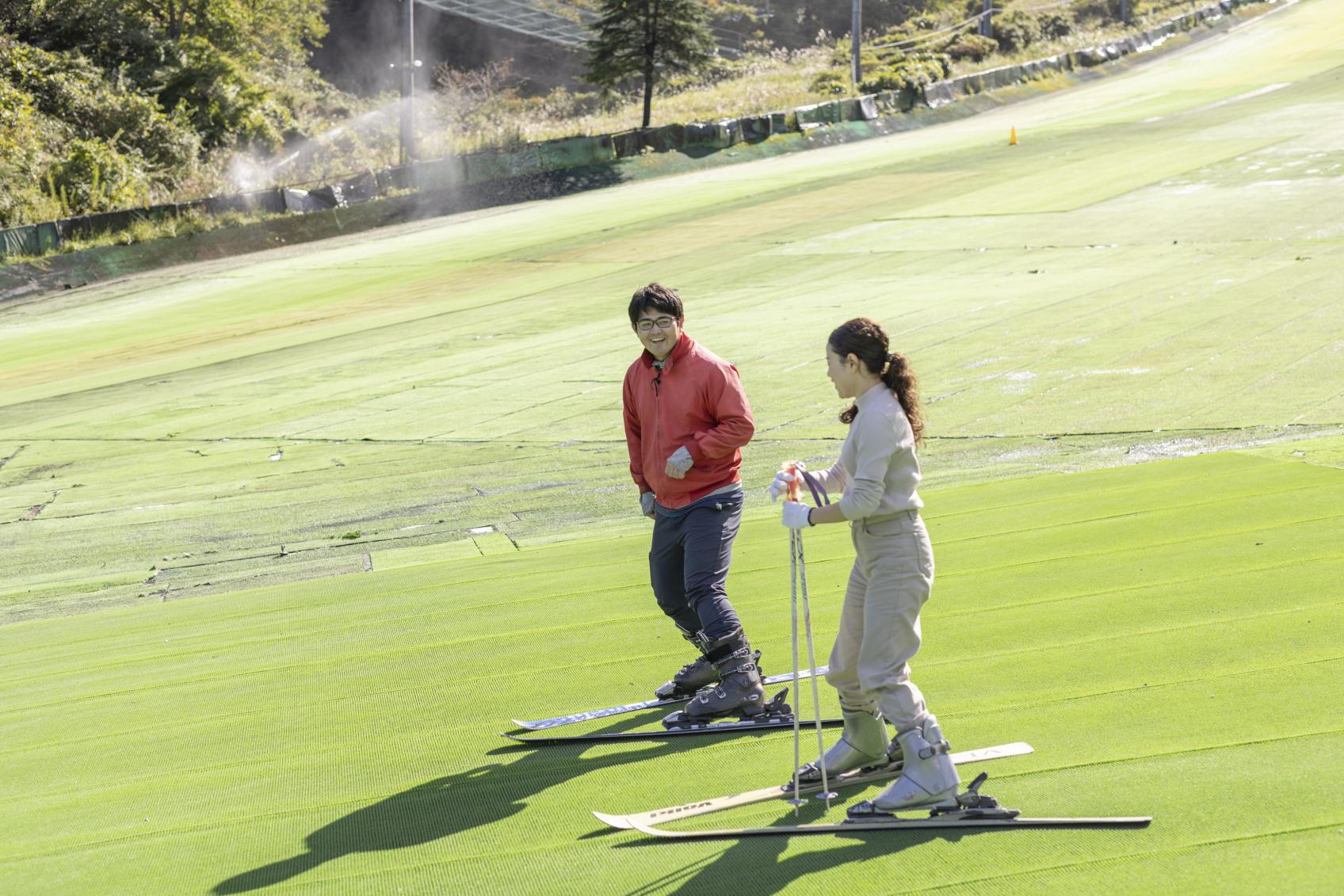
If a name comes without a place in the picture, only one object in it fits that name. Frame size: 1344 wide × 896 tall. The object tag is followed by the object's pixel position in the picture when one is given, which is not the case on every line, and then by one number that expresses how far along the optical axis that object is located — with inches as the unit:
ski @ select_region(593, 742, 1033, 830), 227.0
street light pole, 1712.6
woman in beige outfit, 210.7
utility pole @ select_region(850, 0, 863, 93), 2130.9
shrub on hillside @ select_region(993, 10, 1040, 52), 2516.0
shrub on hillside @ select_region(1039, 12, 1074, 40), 2613.2
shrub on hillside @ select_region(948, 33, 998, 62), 2413.9
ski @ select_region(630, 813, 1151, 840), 209.3
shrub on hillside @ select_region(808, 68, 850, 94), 2148.1
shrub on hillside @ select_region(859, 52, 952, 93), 2071.9
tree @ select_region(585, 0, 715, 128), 1941.4
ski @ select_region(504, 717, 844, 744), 267.4
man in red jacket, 267.7
